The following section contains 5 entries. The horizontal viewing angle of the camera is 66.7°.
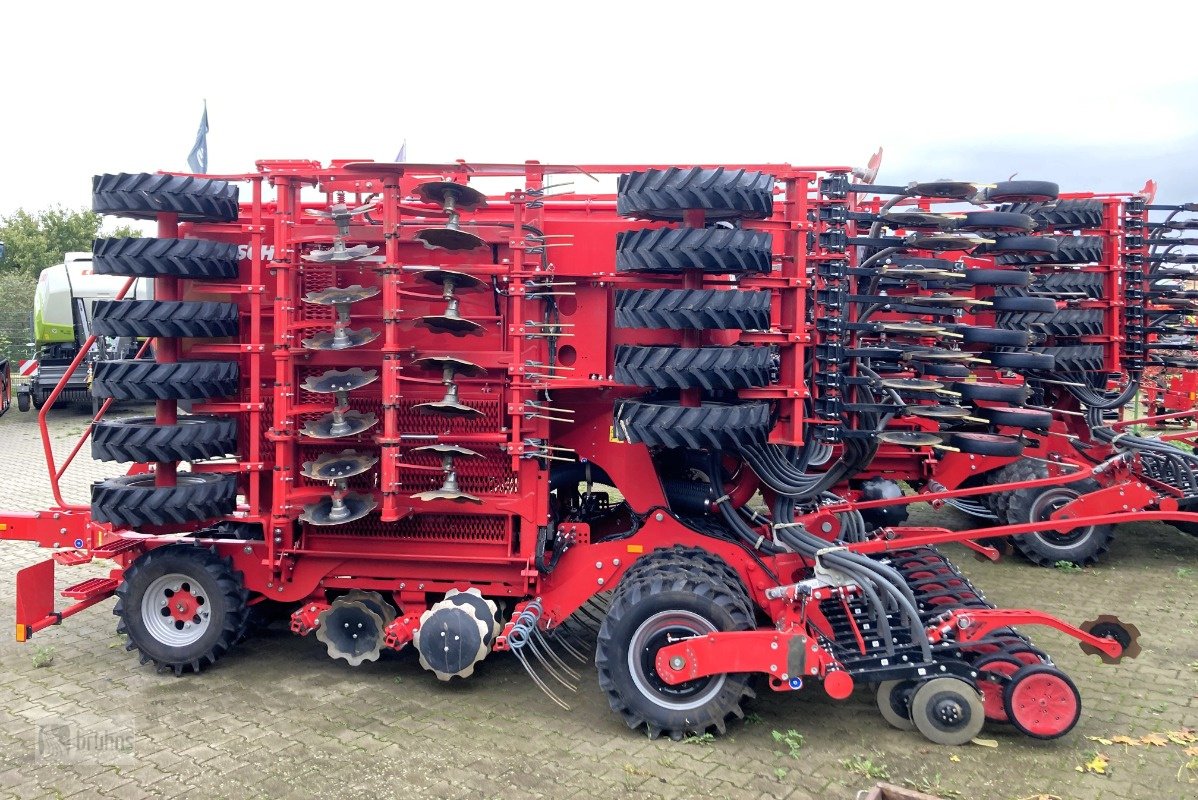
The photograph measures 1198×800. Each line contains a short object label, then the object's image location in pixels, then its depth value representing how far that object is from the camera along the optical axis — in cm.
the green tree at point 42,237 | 3334
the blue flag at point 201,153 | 632
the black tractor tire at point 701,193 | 499
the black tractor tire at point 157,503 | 554
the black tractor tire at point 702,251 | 495
